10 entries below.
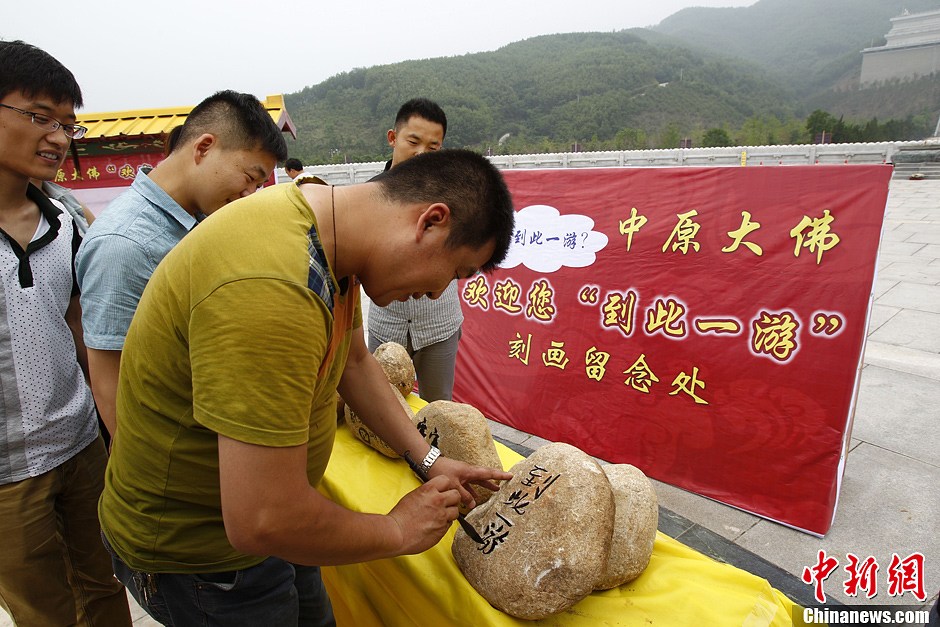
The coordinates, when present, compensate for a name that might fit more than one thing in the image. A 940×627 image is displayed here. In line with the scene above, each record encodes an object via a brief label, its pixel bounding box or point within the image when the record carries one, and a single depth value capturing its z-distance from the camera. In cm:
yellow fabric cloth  127
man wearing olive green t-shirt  76
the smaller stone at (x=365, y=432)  195
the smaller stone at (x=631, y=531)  135
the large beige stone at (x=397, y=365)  223
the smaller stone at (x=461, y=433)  169
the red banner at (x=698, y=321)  240
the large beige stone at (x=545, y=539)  121
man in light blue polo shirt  134
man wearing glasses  146
